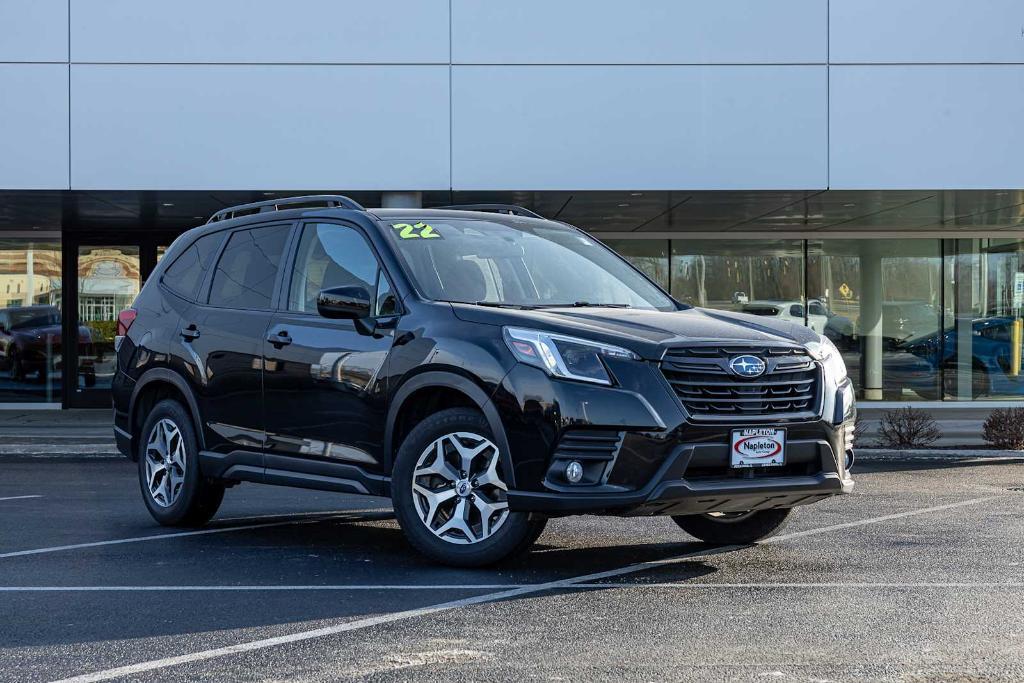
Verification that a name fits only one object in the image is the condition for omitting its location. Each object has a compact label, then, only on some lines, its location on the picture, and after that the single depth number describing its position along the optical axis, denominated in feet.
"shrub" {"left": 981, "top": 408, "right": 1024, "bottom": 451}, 50.19
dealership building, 56.54
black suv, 20.97
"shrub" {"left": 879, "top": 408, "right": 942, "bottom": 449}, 51.55
